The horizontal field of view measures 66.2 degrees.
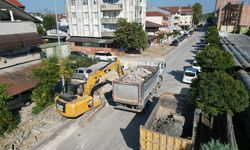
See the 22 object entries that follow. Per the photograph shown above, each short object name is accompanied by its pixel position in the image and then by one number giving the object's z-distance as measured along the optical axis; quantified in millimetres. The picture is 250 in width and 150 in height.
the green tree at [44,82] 15895
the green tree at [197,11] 105438
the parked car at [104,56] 34309
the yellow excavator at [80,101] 13828
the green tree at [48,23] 66188
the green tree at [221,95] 10125
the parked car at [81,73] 24484
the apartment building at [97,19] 39188
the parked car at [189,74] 22469
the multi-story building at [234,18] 65500
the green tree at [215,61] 17125
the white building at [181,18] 86938
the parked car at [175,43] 50406
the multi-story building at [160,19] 60688
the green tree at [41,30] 51062
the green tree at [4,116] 12484
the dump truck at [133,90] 14695
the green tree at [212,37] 37516
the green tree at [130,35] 36281
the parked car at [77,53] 35656
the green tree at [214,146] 7246
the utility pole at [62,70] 17328
